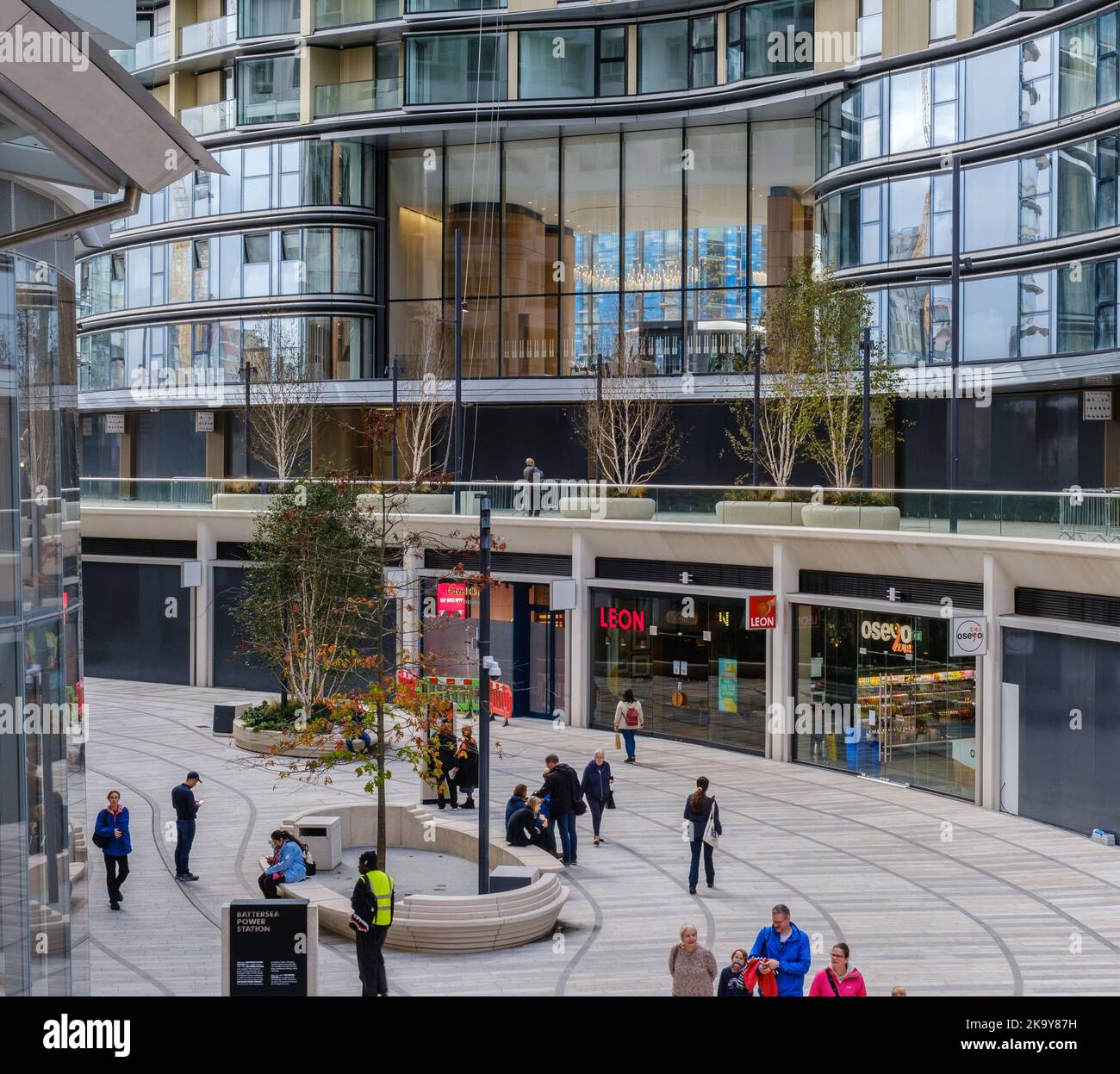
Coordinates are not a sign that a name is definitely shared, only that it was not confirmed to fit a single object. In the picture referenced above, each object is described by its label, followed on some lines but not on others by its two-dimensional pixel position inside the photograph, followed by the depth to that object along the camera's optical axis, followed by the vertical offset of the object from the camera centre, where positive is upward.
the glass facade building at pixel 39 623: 10.45 -1.00
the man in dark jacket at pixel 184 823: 18.98 -4.31
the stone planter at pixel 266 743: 28.62 -5.01
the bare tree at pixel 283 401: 45.47 +2.81
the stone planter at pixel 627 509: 30.55 -0.42
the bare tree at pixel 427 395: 43.97 +2.90
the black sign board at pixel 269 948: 12.95 -4.06
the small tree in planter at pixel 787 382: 34.38 +2.62
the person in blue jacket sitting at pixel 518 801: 20.27 -4.32
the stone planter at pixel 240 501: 36.53 -0.28
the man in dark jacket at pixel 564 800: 19.83 -4.22
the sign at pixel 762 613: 27.92 -2.39
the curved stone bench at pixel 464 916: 16.33 -4.83
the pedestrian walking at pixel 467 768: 23.14 -4.42
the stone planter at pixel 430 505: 34.25 -0.35
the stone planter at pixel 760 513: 27.86 -0.47
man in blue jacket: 12.48 -3.96
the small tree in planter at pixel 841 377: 33.88 +2.63
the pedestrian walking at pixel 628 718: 27.80 -4.35
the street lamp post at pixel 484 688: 17.66 -2.47
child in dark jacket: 12.02 -4.04
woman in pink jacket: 11.54 -3.90
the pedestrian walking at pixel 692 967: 12.21 -4.01
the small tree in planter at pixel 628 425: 39.09 +1.80
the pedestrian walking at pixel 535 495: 32.31 -0.13
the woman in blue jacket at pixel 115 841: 17.77 -4.25
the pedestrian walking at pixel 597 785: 21.25 -4.34
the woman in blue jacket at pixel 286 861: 17.45 -4.48
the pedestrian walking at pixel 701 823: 18.47 -4.22
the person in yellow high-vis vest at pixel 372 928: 14.27 -4.27
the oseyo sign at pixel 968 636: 23.08 -2.34
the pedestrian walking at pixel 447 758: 22.86 -4.30
